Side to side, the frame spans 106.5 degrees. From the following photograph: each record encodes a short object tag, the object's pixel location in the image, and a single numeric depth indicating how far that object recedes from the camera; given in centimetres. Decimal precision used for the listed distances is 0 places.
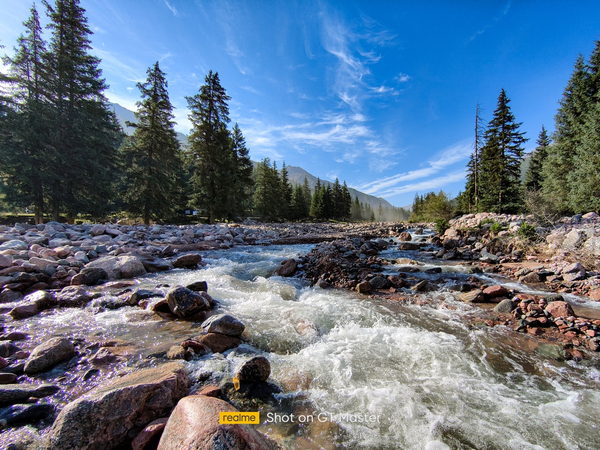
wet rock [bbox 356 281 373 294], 733
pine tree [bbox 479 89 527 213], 2206
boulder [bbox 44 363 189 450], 195
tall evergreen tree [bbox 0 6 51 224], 1497
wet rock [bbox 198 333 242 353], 385
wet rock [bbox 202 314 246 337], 414
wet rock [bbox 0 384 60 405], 246
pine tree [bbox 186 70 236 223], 2317
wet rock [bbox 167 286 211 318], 497
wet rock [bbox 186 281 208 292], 626
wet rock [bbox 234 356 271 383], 307
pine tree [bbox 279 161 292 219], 4634
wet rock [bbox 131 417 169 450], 201
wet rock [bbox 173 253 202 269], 945
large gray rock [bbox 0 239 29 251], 771
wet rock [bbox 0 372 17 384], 276
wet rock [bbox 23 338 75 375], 308
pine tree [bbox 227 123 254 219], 3284
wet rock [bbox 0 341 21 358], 327
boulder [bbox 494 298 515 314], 564
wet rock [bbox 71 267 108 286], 655
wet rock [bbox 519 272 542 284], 780
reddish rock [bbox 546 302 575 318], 503
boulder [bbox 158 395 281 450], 170
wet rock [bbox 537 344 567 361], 395
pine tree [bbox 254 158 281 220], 4241
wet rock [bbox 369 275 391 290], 770
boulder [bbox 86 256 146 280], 735
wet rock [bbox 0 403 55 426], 224
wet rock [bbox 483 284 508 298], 643
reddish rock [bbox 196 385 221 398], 267
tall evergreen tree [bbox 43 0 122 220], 1664
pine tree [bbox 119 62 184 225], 1998
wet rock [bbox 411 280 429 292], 745
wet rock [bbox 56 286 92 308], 534
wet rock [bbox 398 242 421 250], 1555
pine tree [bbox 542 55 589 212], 1883
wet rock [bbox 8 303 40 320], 459
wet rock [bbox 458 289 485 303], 639
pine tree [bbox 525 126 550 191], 2820
